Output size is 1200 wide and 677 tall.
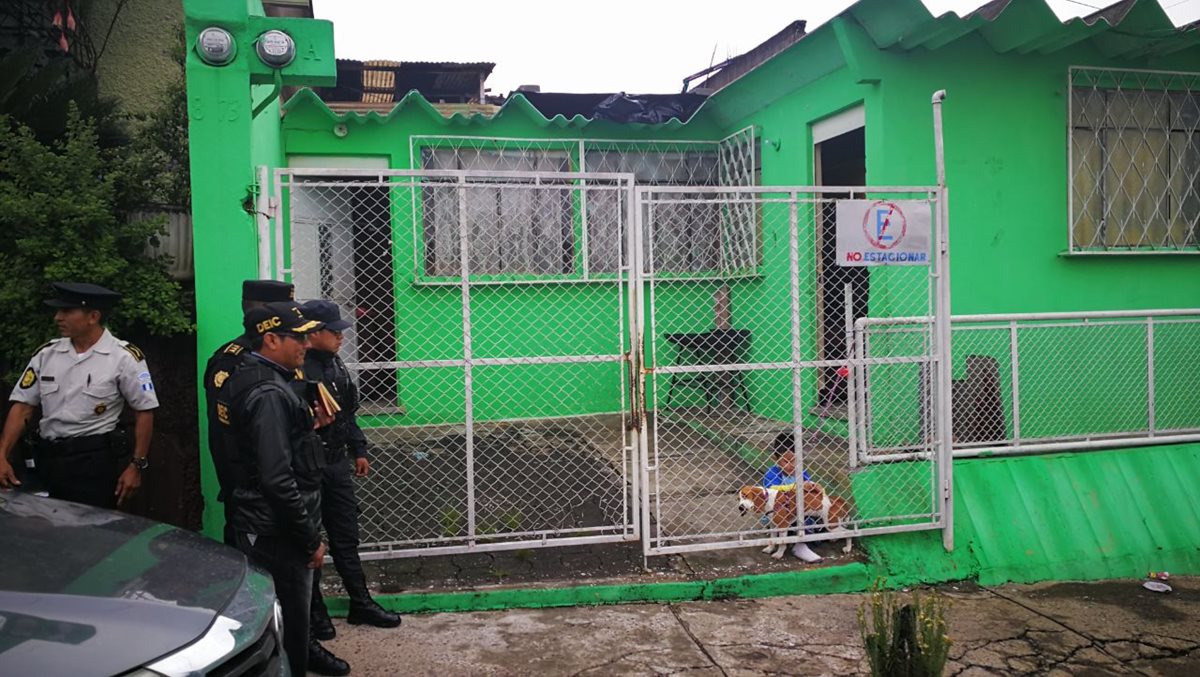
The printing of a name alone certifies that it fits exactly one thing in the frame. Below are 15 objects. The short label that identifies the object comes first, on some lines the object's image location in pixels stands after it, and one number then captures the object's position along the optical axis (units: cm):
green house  469
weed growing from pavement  292
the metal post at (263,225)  412
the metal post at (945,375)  473
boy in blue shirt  471
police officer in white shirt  377
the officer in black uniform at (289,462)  298
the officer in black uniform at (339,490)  383
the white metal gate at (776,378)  476
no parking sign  460
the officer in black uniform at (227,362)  339
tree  411
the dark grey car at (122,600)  198
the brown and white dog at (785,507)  471
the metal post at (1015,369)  495
